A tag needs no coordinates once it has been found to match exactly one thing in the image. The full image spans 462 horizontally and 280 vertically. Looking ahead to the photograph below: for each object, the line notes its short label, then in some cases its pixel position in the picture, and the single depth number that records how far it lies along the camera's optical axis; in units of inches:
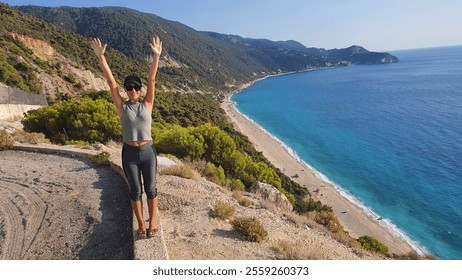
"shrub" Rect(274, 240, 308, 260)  221.3
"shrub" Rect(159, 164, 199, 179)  359.6
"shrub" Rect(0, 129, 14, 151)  427.2
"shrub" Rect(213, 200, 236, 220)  275.7
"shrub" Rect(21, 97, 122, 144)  627.5
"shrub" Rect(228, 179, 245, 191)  454.0
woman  164.6
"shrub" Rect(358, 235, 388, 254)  657.6
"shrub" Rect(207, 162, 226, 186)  426.1
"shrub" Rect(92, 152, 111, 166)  351.6
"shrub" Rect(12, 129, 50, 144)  470.0
